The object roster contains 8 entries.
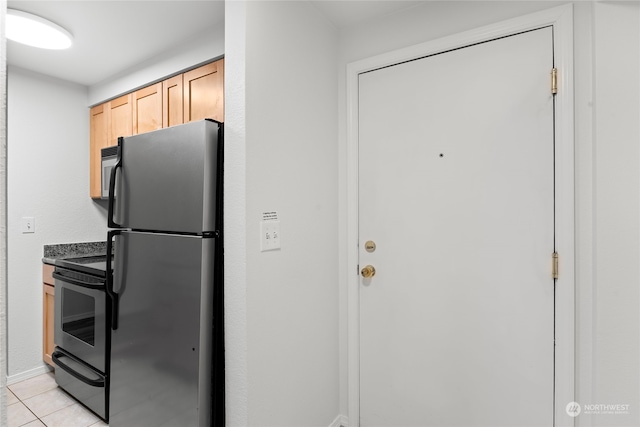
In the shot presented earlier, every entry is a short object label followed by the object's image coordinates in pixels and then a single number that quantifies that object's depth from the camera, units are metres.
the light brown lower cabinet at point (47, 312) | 2.52
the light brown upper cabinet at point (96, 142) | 2.73
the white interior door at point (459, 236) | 1.43
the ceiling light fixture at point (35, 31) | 1.74
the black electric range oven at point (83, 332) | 1.92
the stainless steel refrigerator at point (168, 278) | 1.38
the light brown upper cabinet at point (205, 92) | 1.90
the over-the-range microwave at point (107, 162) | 2.55
